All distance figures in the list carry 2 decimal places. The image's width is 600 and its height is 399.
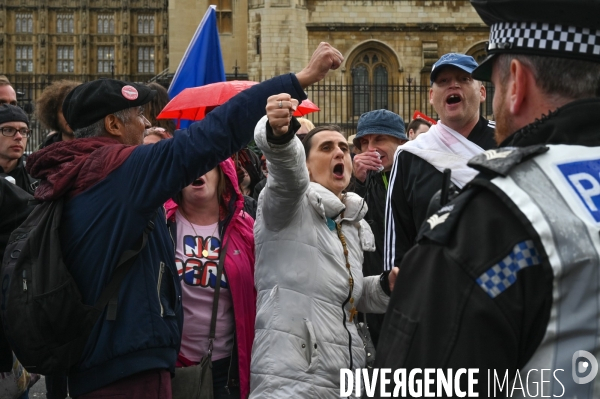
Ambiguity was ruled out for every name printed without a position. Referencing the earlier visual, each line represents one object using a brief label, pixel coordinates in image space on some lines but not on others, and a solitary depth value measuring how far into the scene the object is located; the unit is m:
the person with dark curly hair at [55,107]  4.99
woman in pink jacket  4.14
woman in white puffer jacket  3.61
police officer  1.60
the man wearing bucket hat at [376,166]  5.22
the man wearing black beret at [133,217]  3.16
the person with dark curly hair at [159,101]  5.82
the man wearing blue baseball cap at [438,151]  3.86
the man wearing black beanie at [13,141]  5.68
